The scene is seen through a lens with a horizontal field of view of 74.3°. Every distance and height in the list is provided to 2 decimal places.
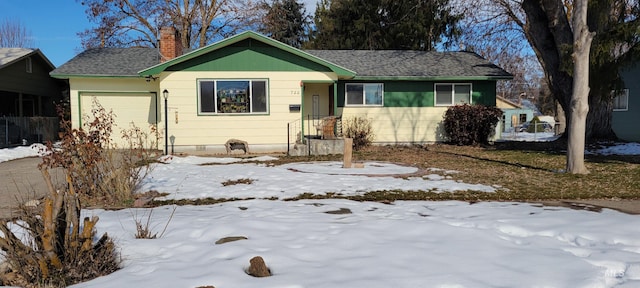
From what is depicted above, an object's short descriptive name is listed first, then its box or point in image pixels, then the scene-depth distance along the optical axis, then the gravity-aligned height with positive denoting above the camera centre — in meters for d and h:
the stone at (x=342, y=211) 5.63 -1.10
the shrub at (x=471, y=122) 16.30 +0.25
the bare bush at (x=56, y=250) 3.15 -0.93
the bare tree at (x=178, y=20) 26.31 +7.13
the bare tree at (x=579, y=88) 9.13 +0.88
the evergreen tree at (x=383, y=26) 25.38 +6.39
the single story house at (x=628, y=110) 20.55 +0.88
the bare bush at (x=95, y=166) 5.89 -0.56
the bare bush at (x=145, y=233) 4.25 -1.05
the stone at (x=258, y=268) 3.27 -1.08
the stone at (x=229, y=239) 4.11 -1.08
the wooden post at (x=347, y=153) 10.45 -0.59
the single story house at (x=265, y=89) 14.72 +1.54
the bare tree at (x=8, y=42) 37.94 +7.98
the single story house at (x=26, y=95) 16.77 +1.83
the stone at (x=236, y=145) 14.77 -0.54
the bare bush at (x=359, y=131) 15.75 -0.07
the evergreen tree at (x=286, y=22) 28.66 +7.61
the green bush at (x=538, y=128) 35.72 +0.02
